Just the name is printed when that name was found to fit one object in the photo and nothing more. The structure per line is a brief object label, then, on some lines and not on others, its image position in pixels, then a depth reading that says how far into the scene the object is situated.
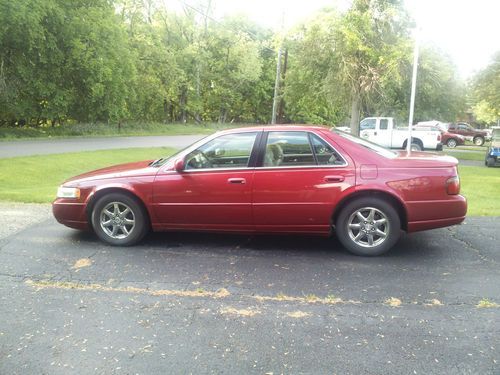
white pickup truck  23.12
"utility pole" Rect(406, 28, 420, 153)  12.26
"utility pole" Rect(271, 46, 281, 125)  27.78
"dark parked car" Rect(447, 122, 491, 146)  38.53
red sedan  5.18
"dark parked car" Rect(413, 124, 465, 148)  32.78
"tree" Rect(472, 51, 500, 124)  21.88
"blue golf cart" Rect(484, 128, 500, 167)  18.77
